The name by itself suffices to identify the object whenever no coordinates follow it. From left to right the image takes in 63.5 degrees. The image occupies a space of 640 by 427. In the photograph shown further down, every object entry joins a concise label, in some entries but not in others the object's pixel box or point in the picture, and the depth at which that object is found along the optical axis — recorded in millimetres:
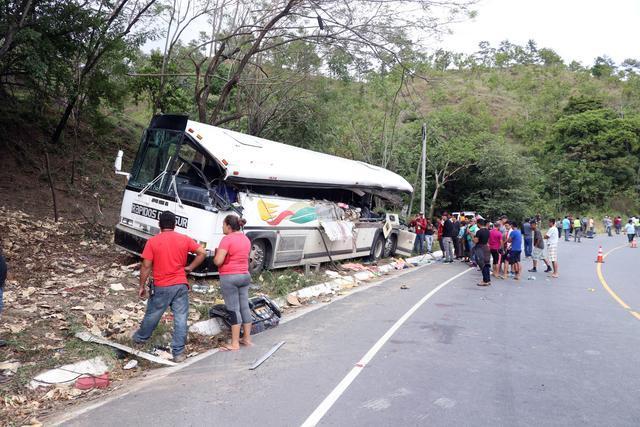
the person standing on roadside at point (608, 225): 39438
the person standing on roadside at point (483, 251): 13102
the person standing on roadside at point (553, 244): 14777
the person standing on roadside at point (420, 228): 20234
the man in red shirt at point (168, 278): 5957
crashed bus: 9992
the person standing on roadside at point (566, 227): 32403
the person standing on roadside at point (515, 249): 14523
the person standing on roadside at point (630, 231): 30125
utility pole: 24606
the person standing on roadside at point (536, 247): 15816
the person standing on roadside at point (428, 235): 20369
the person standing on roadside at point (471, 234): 17969
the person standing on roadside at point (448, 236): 18688
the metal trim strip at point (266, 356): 5918
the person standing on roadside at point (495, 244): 14570
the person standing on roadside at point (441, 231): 19073
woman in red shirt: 6570
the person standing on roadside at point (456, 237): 18789
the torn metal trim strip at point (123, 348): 6031
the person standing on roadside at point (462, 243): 19156
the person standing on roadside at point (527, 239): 18516
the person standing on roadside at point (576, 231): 31703
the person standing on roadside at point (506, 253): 14708
